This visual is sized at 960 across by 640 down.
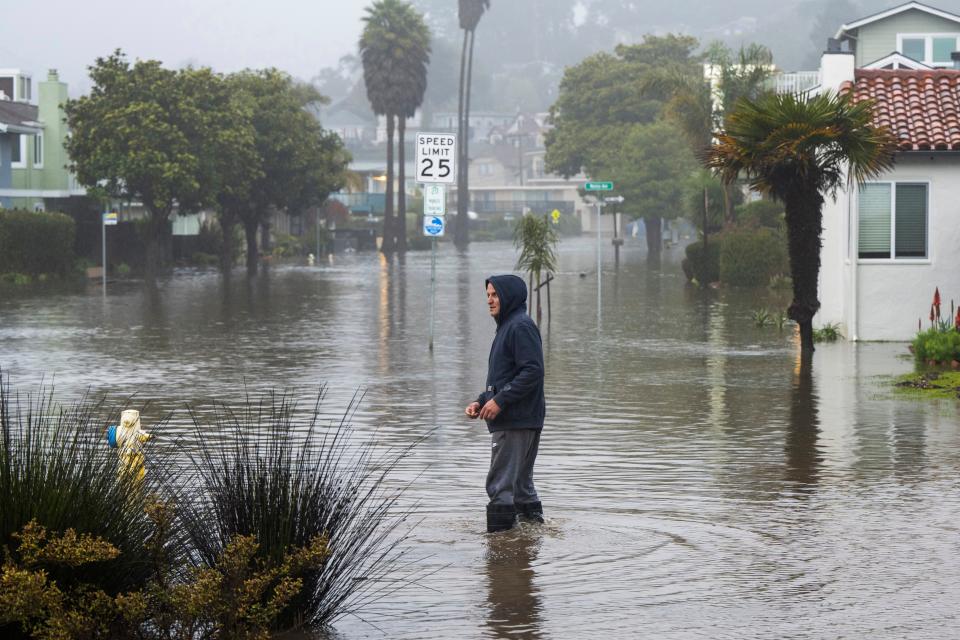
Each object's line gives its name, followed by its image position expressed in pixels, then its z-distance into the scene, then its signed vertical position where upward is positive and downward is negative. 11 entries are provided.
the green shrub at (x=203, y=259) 67.44 -0.26
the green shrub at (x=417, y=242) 100.12 +0.61
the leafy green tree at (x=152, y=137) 54.47 +3.99
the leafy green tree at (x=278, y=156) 66.00 +4.01
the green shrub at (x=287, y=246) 79.56 +0.33
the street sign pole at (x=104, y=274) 47.44 -0.64
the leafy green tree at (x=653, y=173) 80.00 +3.90
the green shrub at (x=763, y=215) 49.97 +1.14
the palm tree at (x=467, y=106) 117.81 +11.09
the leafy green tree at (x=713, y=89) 52.44 +5.40
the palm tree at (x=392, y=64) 92.31 +10.81
